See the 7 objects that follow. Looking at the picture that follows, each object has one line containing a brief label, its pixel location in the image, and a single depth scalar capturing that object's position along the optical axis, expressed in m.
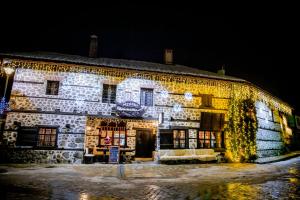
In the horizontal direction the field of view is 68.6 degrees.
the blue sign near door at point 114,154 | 12.84
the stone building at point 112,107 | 12.41
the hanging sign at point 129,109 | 13.40
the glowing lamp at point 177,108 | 14.61
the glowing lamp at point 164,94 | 14.56
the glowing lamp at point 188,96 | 14.91
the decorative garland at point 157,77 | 12.81
